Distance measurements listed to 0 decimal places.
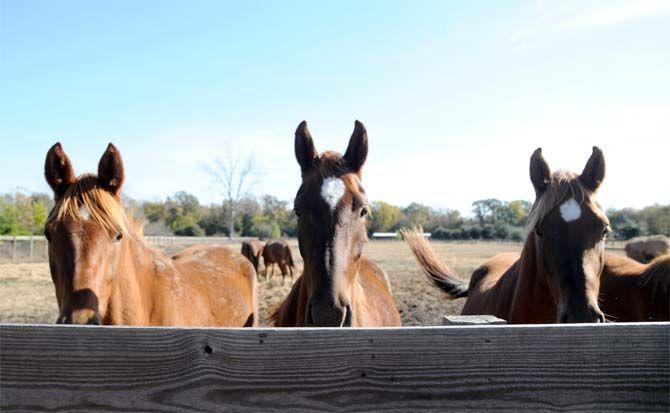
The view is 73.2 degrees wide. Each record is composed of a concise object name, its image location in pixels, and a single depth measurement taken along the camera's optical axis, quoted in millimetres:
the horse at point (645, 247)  13258
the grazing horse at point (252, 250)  21119
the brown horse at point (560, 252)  2875
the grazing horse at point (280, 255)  20016
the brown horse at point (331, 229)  2479
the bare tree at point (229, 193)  43631
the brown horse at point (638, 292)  3889
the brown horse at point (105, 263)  2682
